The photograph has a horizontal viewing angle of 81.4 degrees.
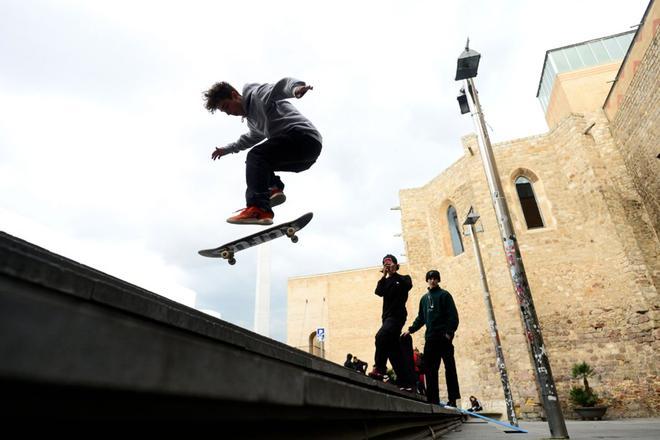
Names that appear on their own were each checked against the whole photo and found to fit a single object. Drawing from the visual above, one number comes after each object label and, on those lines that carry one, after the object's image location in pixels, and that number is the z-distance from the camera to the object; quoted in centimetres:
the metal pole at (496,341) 973
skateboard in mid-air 470
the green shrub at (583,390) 1165
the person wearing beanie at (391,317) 458
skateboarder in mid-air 329
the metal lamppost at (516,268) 485
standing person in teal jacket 508
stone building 1227
